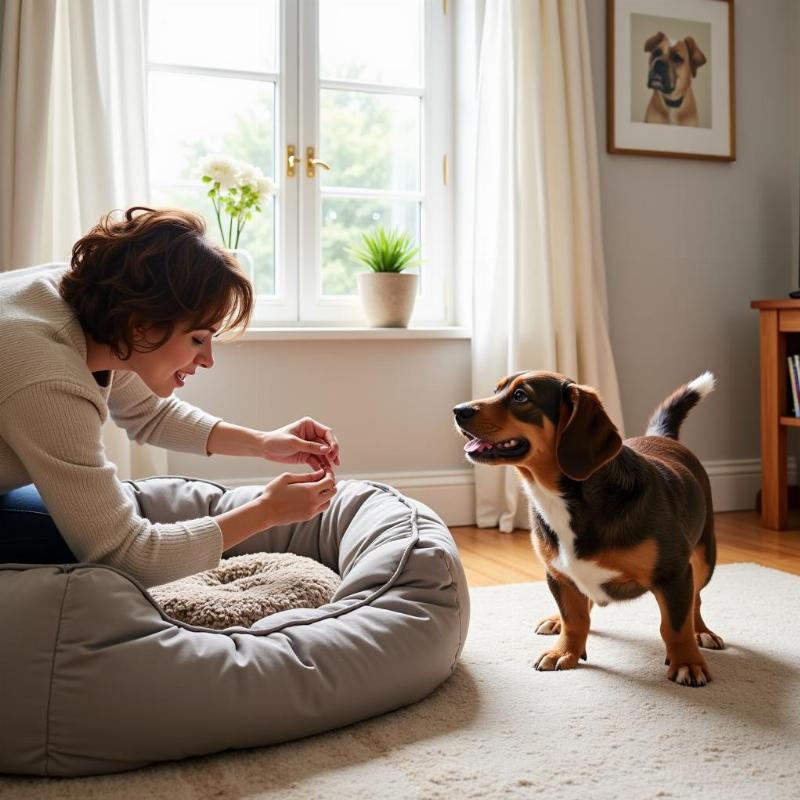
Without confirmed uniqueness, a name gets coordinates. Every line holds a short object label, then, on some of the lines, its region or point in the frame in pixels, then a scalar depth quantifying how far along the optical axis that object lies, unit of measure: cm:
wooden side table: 359
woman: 142
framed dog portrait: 378
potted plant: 344
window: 345
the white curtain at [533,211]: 346
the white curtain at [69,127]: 280
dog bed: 138
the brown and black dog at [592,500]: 179
